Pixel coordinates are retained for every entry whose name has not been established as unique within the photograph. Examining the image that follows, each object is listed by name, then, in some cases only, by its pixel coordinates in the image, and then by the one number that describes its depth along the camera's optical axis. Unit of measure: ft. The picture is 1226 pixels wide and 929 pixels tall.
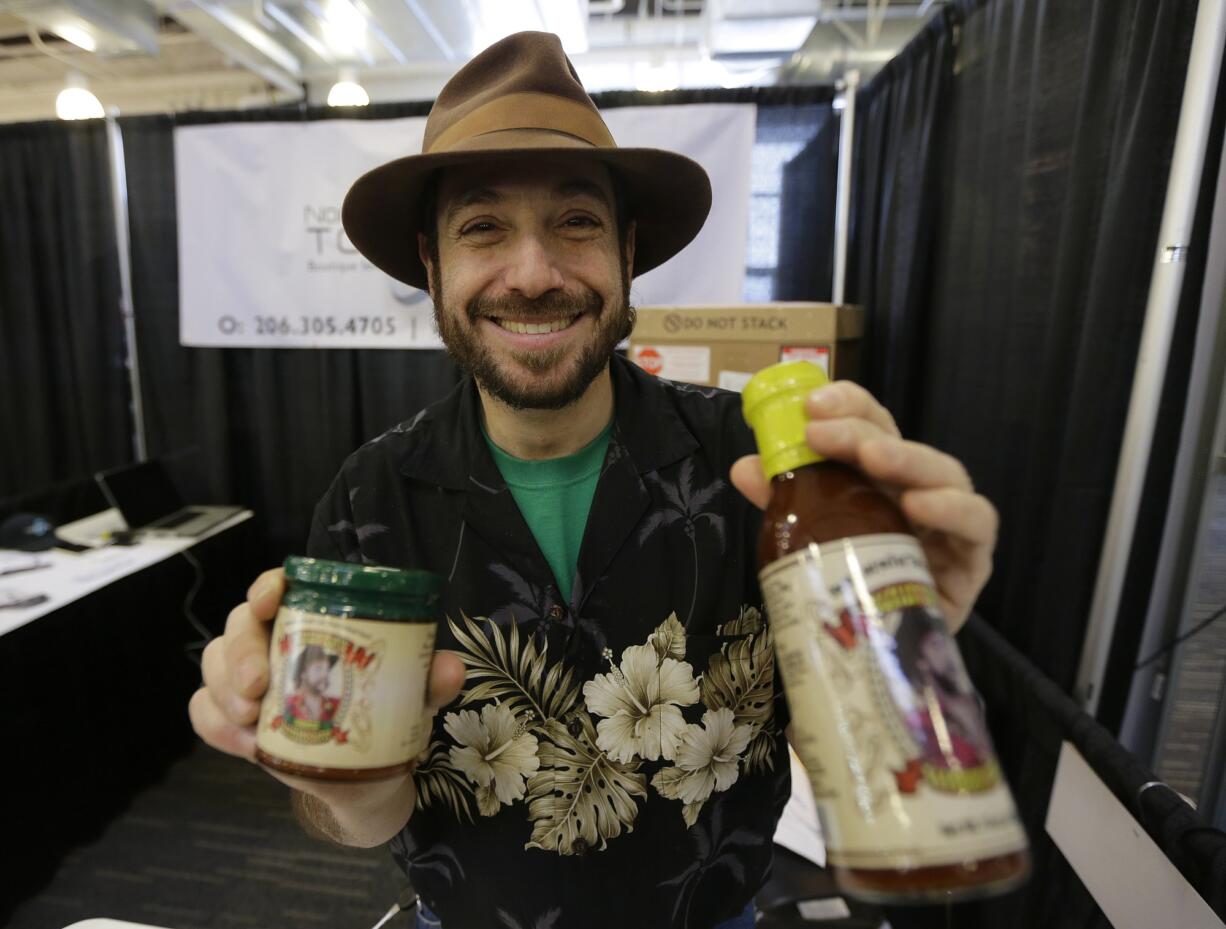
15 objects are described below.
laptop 8.30
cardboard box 6.56
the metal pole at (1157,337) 3.31
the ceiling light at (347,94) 11.08
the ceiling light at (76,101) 11.58
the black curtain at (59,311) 9.82
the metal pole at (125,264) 9.57
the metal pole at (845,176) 8.02
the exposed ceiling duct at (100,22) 8.04
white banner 8.56
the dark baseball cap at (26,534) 7.43
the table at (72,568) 6.10
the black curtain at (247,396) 9.61
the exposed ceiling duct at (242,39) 9.26
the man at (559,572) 2.50
